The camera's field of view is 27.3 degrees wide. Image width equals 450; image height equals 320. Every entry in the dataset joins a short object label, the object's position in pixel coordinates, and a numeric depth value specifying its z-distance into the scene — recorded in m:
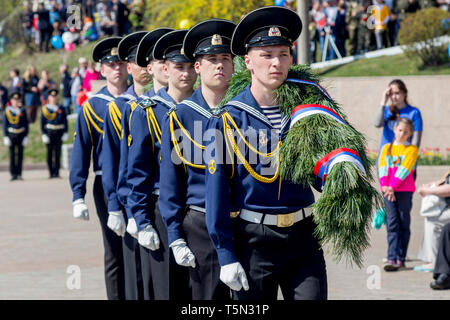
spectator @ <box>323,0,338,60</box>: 24.61
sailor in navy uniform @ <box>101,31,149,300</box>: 6.84
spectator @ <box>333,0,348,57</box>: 24.61
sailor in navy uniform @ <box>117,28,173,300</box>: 6.27
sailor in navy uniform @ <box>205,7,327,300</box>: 4.73
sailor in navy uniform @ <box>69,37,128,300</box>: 7.46
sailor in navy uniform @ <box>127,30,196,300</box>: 6.02
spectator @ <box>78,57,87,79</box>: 27.81
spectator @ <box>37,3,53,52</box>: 35.41
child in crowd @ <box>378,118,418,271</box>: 9.36
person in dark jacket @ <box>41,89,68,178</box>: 21.28
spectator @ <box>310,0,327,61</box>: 24.89
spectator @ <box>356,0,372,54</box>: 24.60
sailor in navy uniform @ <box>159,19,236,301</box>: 5.27
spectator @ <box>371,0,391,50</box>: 23.70
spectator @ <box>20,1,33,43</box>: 37.59
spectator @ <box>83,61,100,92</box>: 26.22
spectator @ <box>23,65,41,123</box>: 30.08
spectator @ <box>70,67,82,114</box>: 28.30
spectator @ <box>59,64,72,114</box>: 29.36
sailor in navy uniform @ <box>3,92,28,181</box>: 21.52
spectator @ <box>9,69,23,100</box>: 29.59
